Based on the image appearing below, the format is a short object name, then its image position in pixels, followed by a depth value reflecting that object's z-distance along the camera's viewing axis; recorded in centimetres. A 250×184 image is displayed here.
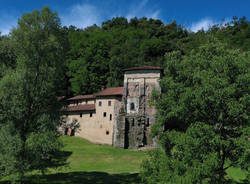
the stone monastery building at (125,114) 3962
